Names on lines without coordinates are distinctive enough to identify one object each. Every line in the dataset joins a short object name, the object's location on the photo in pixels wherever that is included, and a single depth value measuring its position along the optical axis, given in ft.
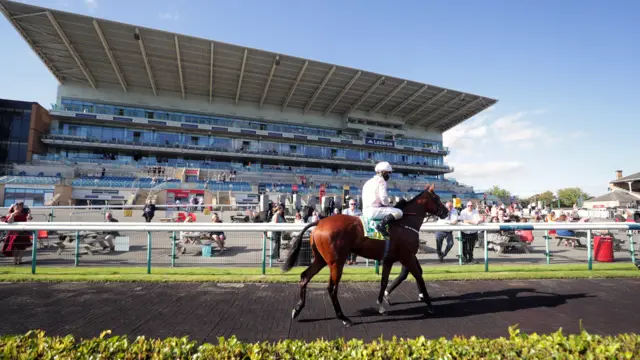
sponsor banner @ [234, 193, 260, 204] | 114.35
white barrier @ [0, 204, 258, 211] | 56.93
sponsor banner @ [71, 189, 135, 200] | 105.09
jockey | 15.14
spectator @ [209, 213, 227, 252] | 28.55
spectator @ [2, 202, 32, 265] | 25.14
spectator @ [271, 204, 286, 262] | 26.53
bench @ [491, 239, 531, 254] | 31.12
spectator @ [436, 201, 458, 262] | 27.99
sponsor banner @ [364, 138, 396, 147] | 185.98
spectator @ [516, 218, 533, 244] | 34.63
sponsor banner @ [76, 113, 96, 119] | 137.39
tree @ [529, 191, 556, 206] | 288.10
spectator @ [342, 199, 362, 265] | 27.71
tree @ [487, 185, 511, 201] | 331.94
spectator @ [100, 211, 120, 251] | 29.07
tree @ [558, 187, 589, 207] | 258.37
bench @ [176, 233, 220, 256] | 29.48
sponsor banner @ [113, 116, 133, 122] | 141.15
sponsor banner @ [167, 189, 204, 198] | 112.77
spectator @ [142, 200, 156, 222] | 53.69
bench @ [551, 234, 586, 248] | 38.91
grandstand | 110.73
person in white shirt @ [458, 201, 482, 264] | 27.53
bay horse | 14.28
